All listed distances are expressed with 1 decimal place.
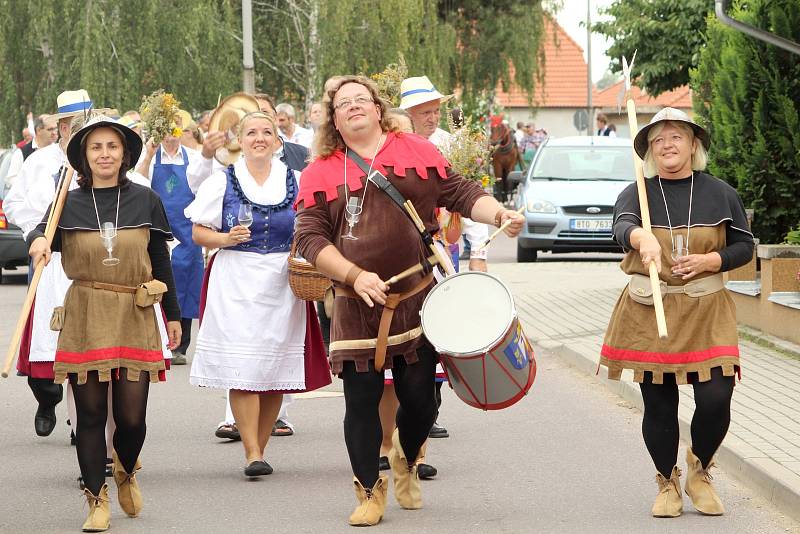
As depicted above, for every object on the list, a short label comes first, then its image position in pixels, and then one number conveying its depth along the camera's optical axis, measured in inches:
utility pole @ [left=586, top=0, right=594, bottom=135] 2098.4
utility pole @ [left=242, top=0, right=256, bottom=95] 1315.2
